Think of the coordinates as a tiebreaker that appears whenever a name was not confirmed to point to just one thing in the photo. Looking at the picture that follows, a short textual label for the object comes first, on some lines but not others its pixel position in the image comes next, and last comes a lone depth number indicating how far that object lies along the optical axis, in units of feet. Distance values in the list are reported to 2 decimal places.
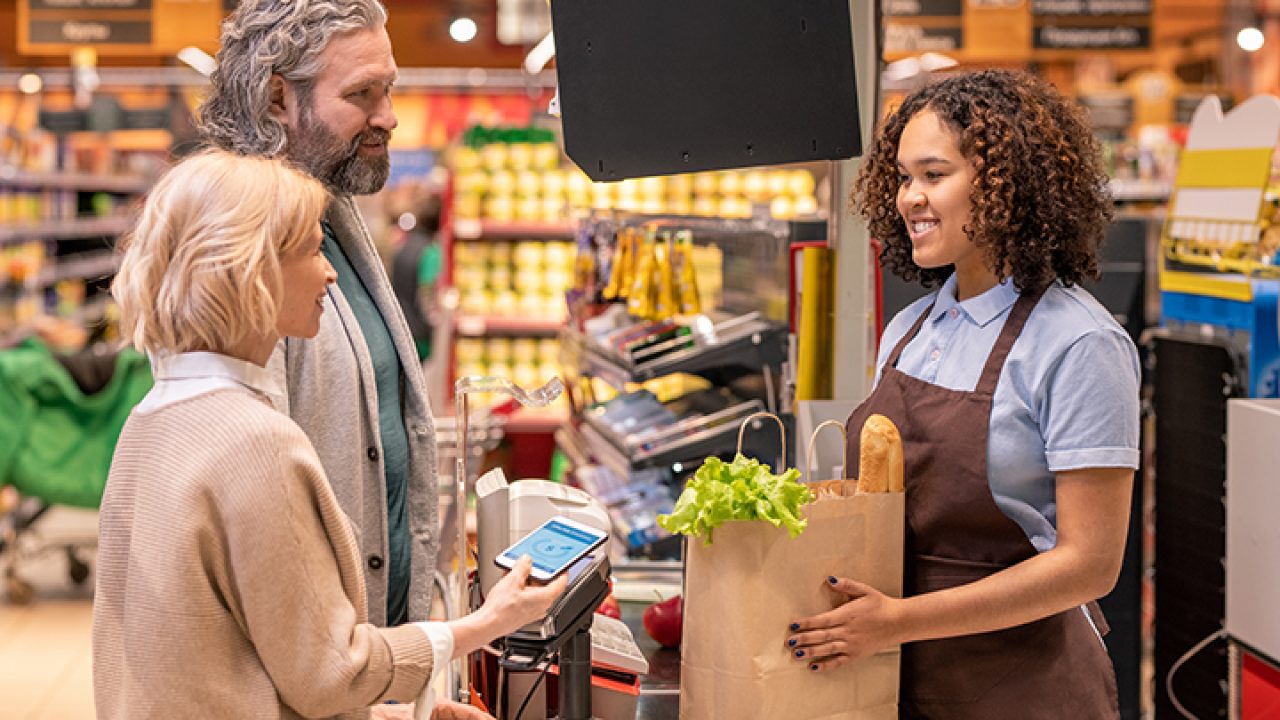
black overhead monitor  7.77
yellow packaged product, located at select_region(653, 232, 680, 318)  12.62
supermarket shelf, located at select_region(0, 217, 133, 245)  29.81
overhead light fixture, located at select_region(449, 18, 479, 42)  30.09
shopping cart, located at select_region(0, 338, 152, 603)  22.06
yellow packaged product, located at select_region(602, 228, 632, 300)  13.61
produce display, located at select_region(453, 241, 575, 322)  26.58
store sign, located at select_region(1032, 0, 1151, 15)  34.68
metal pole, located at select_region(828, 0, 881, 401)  8.93
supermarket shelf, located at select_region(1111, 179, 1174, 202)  21.16
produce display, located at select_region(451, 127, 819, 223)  25.68
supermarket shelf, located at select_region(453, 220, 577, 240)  26.02
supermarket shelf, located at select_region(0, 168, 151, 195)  29.52
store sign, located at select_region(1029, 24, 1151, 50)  34.81
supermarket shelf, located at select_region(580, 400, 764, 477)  11.48
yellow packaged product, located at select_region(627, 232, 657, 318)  12.77
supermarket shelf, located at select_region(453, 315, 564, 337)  26.53
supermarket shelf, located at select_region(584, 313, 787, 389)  11.21
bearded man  6.97
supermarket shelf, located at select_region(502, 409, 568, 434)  26.11
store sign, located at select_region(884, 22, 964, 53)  35.45
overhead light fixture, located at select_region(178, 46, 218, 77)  27.89
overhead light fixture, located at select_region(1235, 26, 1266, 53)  36.01
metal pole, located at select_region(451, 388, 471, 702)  6.33
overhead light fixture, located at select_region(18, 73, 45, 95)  32.58
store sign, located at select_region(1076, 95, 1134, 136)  38.75
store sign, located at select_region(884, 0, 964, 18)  35.45
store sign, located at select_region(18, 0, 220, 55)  35.45
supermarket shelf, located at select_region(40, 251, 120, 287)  33.68
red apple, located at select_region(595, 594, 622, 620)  8.25
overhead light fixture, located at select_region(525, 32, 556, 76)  14.92
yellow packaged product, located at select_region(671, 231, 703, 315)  12.50
